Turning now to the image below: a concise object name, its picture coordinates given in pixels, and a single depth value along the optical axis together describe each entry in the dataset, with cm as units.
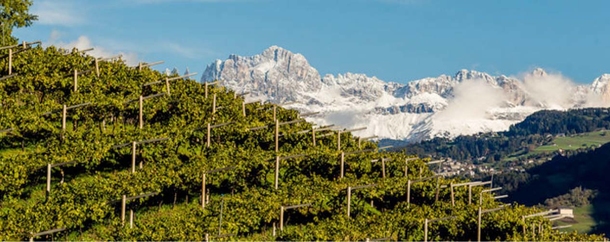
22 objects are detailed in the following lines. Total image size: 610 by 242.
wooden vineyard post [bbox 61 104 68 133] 5311
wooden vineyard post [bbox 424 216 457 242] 4978
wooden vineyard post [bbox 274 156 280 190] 5519
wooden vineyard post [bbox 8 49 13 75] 5941
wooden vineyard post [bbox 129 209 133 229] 4581
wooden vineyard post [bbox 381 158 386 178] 6384
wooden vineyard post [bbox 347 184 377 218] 5390
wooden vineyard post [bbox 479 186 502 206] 6494
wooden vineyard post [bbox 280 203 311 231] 4976
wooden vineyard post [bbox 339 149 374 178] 6051
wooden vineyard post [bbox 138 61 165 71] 7089
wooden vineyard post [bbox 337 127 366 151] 6594
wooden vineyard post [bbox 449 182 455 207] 6197
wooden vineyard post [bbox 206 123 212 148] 5762
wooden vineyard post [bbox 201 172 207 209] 5088
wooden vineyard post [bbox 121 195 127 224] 4658
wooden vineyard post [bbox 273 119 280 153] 6147
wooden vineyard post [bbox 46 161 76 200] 4662
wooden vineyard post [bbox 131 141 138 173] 5126
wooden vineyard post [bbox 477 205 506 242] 5434
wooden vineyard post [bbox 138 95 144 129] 5762
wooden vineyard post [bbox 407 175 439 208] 5878
